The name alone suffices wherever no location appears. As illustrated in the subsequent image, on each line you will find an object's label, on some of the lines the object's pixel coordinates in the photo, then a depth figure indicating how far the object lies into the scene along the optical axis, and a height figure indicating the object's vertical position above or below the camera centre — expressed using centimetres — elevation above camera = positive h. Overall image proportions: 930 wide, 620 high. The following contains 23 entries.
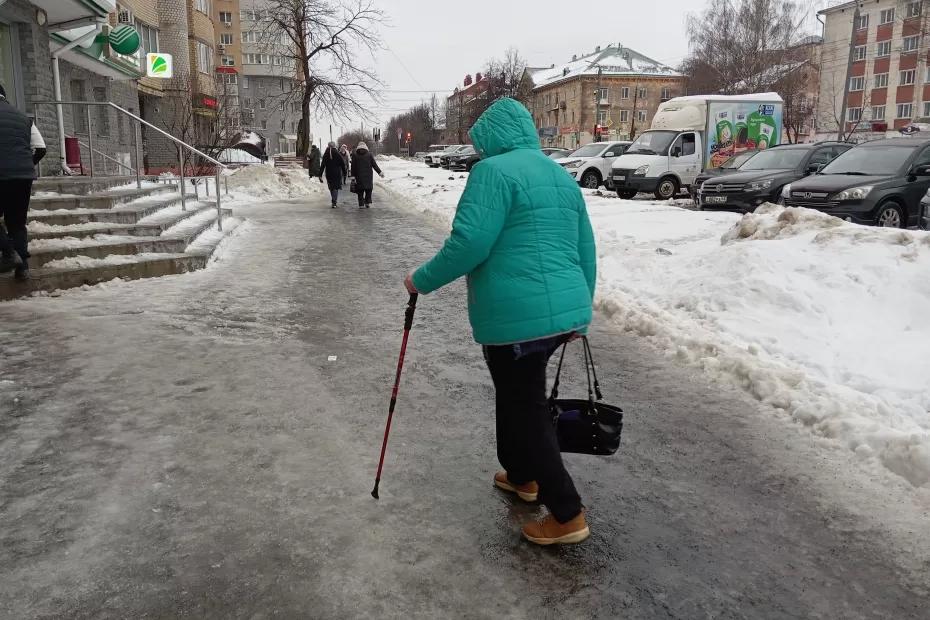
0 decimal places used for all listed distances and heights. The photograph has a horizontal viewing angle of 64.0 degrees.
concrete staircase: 801 -88
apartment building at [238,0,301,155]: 8931 +979
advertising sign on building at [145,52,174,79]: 2609 +348
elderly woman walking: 281 -41
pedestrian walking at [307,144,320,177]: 2844 +25
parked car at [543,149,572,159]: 3222 +72
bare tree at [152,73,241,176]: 2844 +220
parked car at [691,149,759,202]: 1842 +6
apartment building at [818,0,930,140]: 5784 +816
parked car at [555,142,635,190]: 2552 +21
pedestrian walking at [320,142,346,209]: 2002 -1
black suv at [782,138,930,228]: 1185 -26
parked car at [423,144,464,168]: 5361 +91
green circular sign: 1880 +314
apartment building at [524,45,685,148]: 8062 +820
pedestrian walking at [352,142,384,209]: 1898 -5
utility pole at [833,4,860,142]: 3247 +358
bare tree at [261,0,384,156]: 3616 +608
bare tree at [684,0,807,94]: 5094 +888
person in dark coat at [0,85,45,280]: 709 -15
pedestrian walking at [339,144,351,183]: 2205 +48
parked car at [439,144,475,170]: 4822 +82
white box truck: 2095 +90
